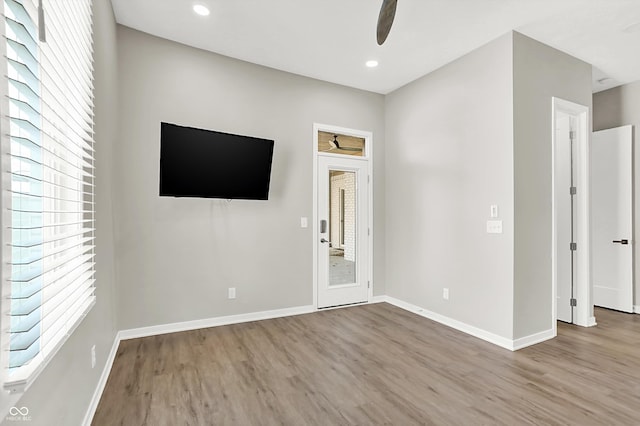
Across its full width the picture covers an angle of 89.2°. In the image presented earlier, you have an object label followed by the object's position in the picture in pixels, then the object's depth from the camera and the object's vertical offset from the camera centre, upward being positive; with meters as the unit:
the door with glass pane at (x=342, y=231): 4.40 -0.25
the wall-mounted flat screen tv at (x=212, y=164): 3.18 +0.52
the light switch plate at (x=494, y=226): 3.27 -0.15
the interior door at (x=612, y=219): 4.25 -0.09
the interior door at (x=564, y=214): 3.82 -0.02
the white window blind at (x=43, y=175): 0.99 +0.16
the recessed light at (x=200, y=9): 2.88 +1.84
